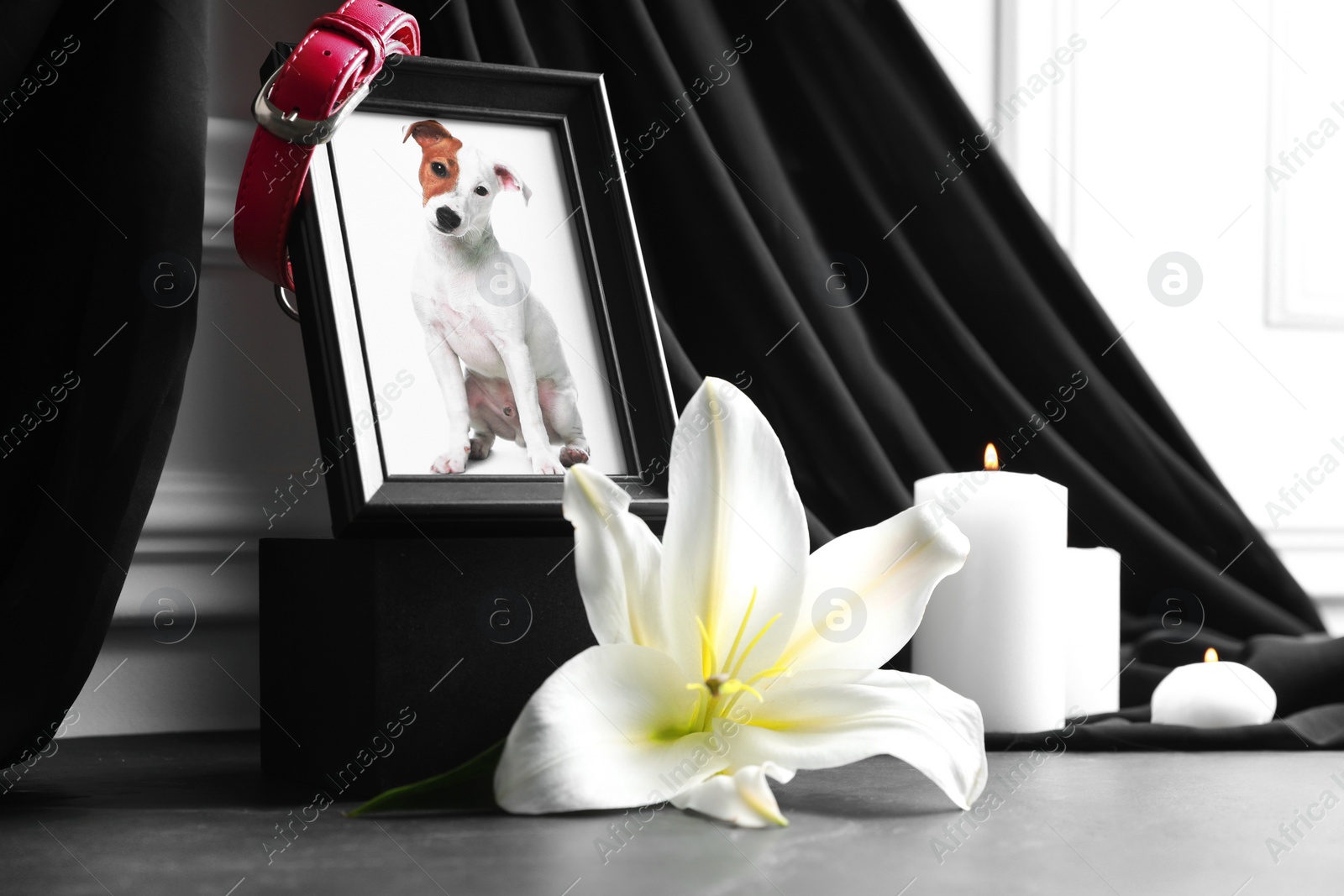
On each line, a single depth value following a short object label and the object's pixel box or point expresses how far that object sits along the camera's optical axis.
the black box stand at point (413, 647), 1.21
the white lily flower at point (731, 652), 1.16
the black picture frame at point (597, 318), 1.22
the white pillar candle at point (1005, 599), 1.33
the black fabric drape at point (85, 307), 1.25
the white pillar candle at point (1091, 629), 1.38
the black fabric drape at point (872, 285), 1.48
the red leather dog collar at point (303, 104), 1.23
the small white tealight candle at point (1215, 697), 1.35
